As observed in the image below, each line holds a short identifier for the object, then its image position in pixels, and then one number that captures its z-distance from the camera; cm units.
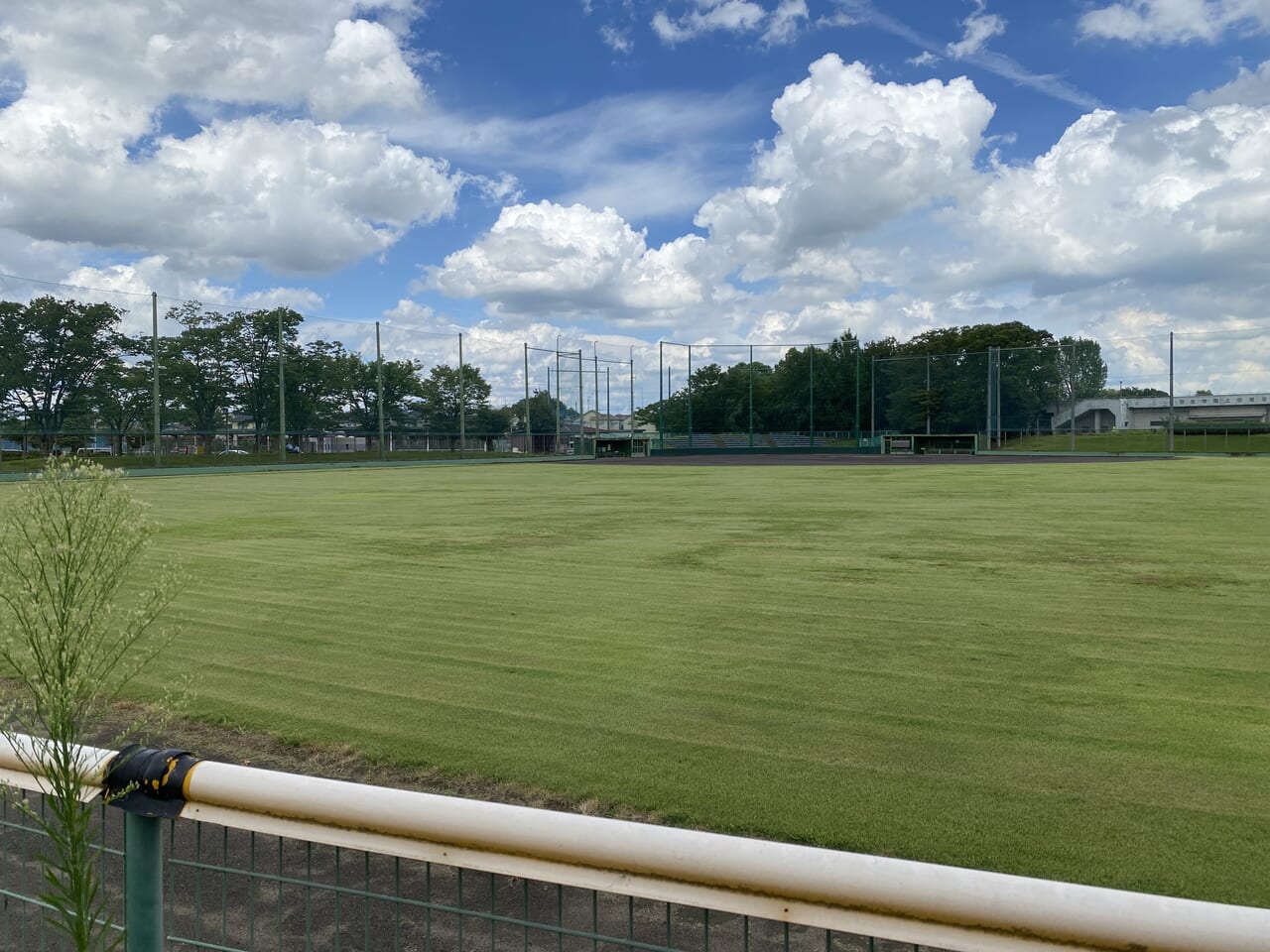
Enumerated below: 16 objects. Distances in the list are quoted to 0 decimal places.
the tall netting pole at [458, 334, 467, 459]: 4916
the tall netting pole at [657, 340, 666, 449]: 6190
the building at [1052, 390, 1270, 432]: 4828
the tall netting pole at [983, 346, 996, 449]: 5269
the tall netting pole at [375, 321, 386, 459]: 4553
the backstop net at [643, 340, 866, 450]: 6206
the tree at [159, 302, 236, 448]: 3681
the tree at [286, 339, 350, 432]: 4172
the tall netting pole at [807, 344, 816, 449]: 6245
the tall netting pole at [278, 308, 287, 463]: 4056
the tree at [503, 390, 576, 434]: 5347
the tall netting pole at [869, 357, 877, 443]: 6028
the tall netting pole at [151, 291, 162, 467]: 3528
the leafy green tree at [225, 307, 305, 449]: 4022
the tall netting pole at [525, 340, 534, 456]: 5362
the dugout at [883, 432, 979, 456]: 5266
